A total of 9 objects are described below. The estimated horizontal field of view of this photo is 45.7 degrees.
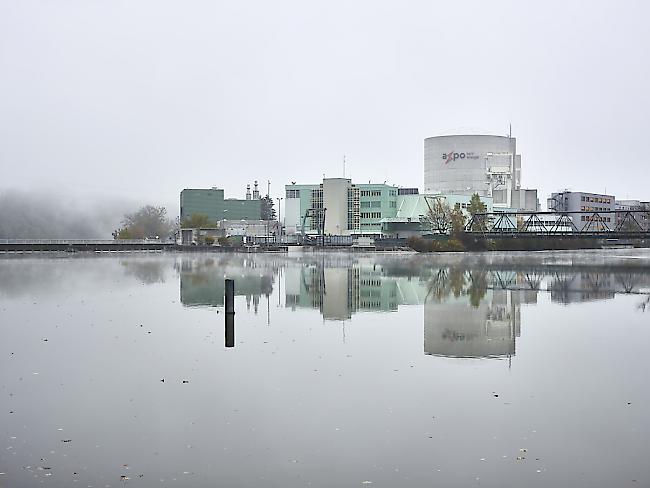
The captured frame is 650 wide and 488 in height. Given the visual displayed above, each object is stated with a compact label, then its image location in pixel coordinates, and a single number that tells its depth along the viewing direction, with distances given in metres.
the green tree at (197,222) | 163.88
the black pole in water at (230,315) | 19.49
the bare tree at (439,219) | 130.62
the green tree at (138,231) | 178.25
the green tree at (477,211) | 125.12
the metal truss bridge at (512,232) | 99.81
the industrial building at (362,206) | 160.50
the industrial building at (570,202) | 197.88
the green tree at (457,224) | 119.62
